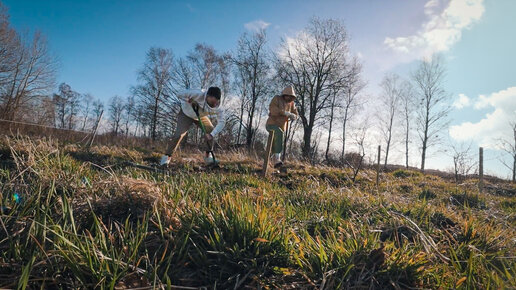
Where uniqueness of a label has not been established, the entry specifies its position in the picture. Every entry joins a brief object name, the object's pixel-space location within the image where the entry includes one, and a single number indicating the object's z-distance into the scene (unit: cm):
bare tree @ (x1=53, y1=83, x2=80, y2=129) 4320
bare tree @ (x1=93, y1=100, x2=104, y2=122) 5266
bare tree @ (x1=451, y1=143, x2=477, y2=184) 836
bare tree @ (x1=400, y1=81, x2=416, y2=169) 3116
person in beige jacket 695
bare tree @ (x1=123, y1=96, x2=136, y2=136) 3688
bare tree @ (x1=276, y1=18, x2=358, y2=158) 2511
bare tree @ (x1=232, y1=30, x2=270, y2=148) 2900
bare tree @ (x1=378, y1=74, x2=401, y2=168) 3253
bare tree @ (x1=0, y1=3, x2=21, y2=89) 2131
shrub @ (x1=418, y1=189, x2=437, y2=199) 498
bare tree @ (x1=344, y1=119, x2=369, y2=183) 3119
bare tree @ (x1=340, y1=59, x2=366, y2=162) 2493
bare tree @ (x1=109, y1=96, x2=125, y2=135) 5426
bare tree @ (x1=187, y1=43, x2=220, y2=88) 2991
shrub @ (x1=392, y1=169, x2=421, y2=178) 971
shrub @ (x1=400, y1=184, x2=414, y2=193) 577
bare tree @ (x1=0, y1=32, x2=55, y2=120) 2070
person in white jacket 615
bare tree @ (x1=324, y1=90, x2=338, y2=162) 2614
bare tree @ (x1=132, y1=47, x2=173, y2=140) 3072
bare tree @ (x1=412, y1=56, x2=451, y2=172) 2808
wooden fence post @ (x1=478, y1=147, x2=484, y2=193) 610
